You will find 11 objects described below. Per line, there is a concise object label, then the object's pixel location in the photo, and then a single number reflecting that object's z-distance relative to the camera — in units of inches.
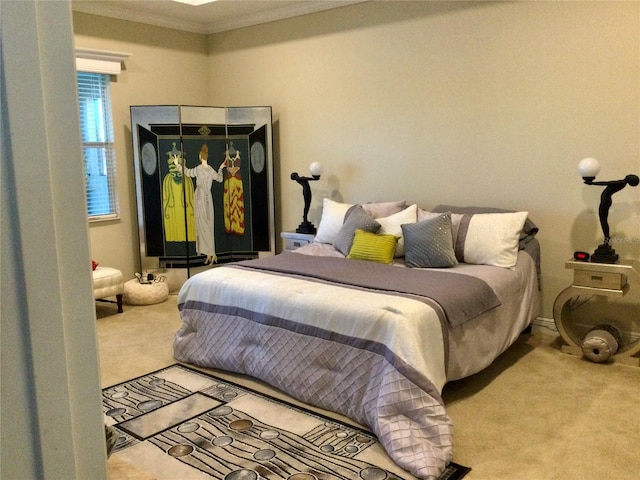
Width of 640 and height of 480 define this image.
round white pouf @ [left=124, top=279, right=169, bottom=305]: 199.9
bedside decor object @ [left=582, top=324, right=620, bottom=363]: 136.3
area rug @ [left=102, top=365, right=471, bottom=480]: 93.7
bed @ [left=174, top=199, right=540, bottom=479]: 99.7
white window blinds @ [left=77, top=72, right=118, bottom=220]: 200.1
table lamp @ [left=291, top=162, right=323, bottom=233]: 195.5
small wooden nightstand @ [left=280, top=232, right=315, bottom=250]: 192.7
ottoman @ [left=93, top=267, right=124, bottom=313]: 180.9
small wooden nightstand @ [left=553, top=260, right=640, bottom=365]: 134.9
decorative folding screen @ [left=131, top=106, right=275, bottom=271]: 205.3
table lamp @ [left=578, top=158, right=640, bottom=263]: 137.1
